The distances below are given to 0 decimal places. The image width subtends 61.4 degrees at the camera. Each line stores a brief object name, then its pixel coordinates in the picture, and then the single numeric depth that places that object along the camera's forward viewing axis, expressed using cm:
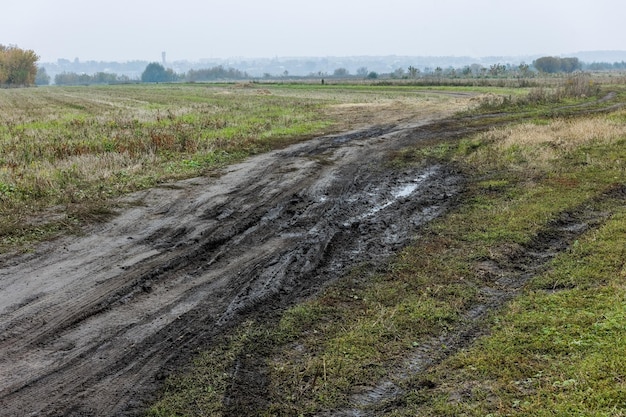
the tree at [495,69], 10294
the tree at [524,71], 9269
